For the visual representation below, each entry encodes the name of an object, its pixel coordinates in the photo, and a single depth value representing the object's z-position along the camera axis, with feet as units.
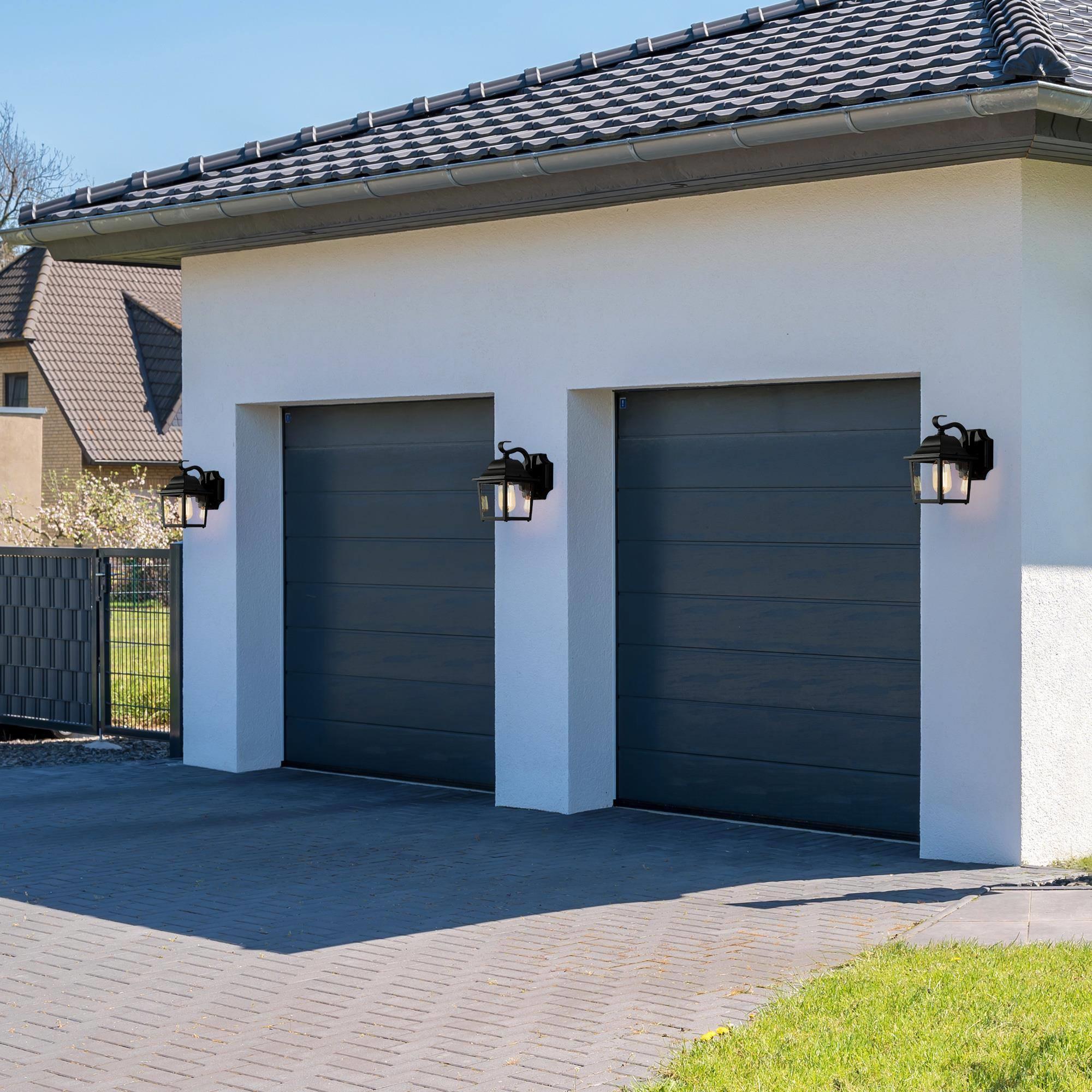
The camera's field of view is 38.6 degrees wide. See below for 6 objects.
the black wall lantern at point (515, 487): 30.25
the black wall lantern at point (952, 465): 24.66
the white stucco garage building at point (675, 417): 25.05
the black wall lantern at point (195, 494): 35.65
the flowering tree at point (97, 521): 73.36
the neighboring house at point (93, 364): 102.89
